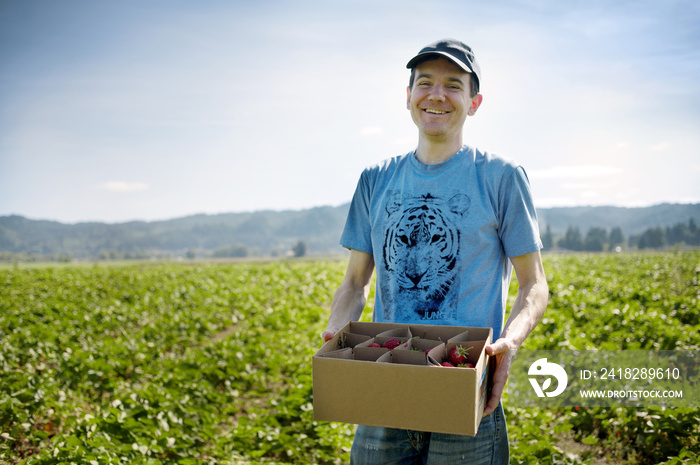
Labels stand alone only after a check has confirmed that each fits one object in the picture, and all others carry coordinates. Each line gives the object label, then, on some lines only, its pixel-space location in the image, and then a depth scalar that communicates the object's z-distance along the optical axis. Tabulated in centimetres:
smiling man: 199
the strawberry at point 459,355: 178
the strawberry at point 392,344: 190
